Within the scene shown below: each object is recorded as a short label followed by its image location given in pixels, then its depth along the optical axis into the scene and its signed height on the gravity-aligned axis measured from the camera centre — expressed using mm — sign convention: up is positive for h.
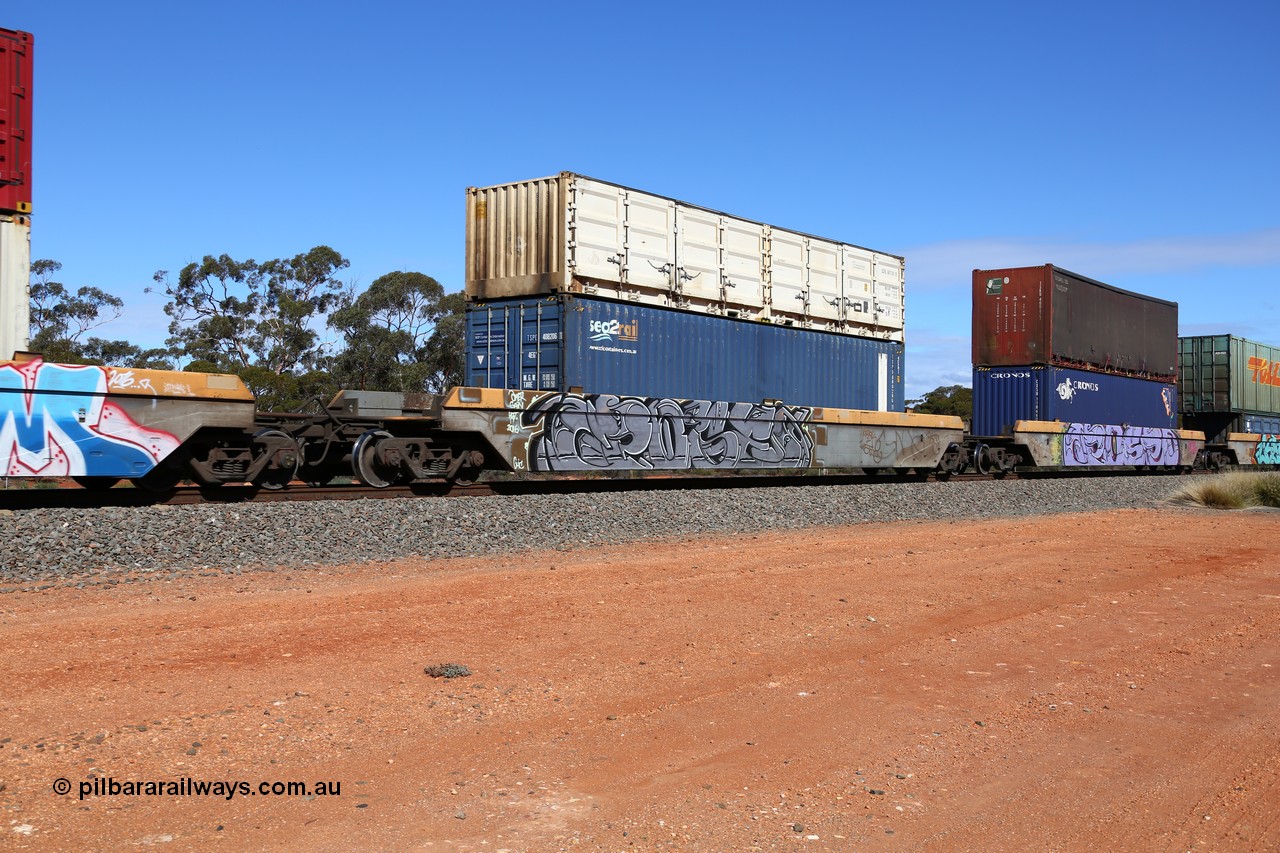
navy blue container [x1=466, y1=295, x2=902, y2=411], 15594 +1211
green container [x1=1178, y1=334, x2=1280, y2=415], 34250 +1845
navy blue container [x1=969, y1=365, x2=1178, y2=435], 24828 +777
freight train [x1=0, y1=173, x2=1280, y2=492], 11289 +645
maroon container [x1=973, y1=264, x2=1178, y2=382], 24656 +2724
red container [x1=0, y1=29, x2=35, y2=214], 10828 +3249
